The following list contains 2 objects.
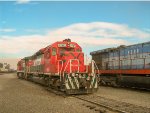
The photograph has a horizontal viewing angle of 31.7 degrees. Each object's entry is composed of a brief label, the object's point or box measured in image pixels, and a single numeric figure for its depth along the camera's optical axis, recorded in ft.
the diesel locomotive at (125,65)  55.79
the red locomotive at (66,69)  47.85
